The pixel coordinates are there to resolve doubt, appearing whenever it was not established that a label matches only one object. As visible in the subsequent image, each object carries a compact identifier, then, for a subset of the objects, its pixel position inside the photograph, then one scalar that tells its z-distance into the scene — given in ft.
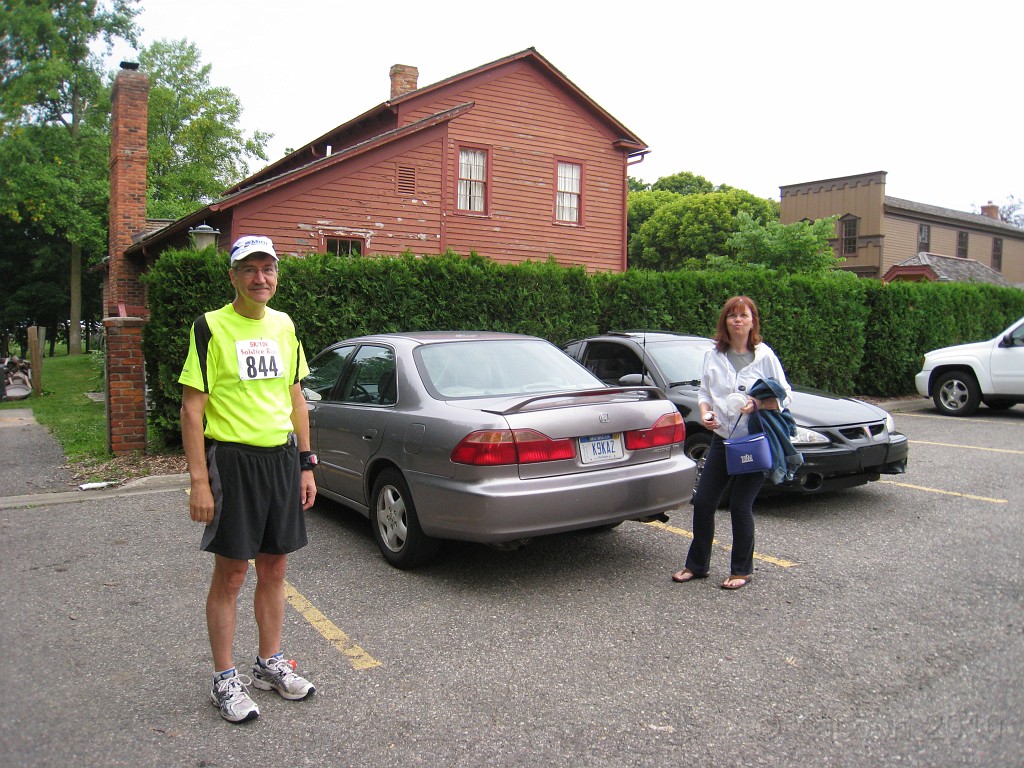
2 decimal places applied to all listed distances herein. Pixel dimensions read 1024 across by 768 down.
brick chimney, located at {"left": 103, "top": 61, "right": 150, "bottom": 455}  28.60
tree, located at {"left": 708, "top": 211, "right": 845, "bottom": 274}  78.38
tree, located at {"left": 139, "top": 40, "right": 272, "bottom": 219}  138.21
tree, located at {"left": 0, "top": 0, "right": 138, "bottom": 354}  112.06
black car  20.92
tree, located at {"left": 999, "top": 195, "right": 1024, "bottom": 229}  254.88
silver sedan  14.73
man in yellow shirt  10.23
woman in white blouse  15.30
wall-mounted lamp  44.39
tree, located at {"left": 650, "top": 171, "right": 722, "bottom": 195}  174.09
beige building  124.36
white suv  40.83
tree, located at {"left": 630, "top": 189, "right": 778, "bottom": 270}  149.59
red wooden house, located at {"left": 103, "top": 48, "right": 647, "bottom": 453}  56.13
